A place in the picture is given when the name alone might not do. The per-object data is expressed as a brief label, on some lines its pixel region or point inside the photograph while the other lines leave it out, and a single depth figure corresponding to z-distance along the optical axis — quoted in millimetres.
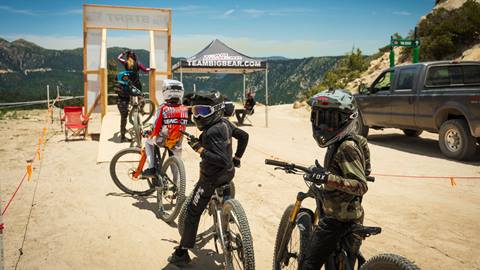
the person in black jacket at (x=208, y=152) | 3838
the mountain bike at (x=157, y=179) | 5254
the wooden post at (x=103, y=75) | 13281
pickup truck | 8852
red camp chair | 13344
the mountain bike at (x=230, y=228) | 3262
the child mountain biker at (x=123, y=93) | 10500
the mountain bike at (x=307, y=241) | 2220
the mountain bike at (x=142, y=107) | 9897
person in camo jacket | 2445
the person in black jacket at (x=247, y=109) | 17875
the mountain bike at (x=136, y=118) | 8581
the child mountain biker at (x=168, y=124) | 5875
